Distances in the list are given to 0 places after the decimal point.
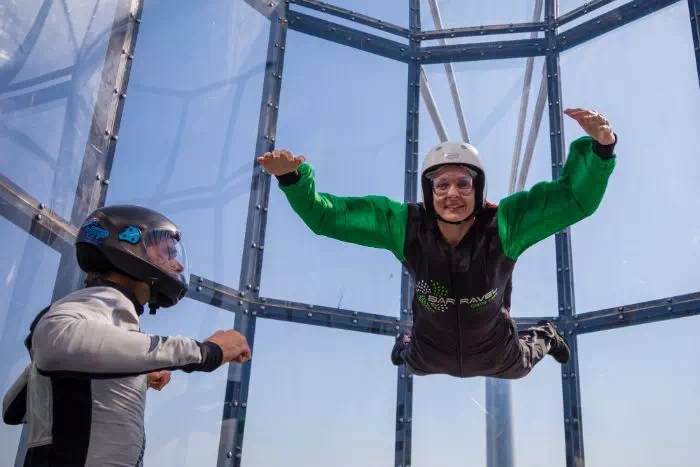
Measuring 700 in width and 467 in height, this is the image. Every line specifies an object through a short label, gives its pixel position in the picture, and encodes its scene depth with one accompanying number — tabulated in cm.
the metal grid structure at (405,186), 382
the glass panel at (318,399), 455
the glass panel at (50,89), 300
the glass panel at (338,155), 497
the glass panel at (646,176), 471
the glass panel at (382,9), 563
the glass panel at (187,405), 399
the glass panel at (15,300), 295
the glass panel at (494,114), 554
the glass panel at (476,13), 576
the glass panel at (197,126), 414
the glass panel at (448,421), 481
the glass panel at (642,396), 439
